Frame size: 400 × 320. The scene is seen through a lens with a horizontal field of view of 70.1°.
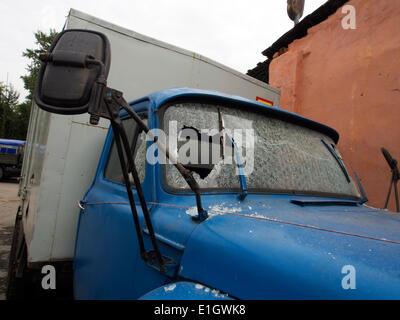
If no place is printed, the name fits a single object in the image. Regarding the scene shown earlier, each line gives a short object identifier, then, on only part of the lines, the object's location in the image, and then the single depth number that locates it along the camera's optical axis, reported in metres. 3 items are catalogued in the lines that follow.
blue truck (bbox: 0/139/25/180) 16.12
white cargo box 2.26
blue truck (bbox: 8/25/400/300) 0.82
